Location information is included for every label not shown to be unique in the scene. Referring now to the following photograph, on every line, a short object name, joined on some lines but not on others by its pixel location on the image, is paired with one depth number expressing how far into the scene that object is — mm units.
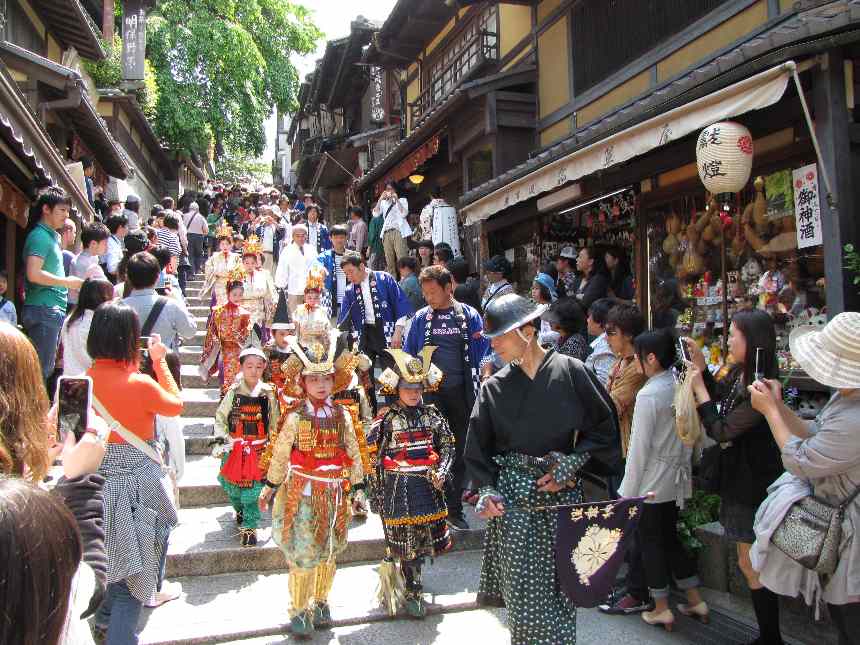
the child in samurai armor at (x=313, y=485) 4727
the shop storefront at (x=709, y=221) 5681
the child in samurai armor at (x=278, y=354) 6676
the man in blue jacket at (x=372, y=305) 8227
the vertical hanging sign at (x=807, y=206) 5416
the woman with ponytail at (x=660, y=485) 4617
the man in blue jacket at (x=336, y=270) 10203
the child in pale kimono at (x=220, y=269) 10684
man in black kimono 3426
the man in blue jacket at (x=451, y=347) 6223
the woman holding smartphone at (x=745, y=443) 3939
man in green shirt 6801
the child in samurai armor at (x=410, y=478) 4977
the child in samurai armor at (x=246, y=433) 5836
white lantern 5383
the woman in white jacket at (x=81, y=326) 5488
